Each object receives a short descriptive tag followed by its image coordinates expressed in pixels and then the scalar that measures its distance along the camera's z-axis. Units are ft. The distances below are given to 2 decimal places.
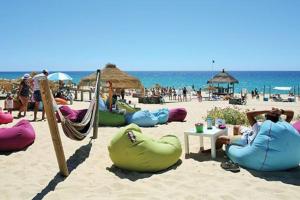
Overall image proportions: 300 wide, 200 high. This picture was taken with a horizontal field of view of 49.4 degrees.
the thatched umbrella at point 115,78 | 34.22
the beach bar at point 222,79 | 77.51
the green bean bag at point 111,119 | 28.96
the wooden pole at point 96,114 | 23.85
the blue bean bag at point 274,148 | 15.28
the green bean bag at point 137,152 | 15.89
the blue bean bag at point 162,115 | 30.14
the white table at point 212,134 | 18.18
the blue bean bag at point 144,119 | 28.53
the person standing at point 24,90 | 31.32
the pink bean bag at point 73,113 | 29.33
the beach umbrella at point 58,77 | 53.42
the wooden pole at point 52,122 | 13.84
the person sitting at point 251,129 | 16.26
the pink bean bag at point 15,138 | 19.31
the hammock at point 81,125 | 16.55
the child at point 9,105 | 33.06
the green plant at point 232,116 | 30.94
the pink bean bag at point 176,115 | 31.89
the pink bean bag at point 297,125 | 18.60
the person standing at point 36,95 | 28.97
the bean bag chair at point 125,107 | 31.94
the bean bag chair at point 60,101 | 44.83
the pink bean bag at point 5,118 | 28.25
